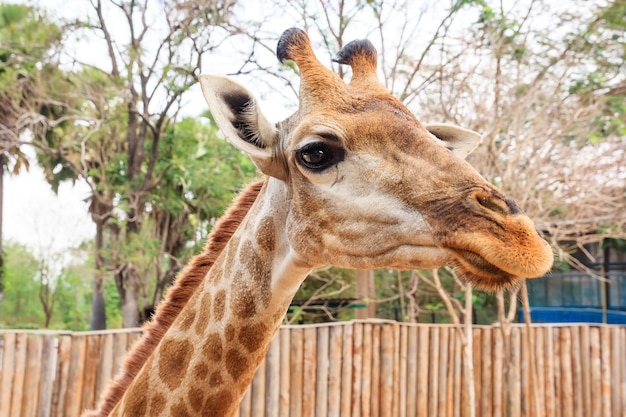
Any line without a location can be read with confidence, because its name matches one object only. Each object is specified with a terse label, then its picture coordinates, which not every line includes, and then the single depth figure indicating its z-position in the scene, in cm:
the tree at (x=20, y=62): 1293
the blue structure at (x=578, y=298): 1489
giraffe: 167
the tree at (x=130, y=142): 1262
